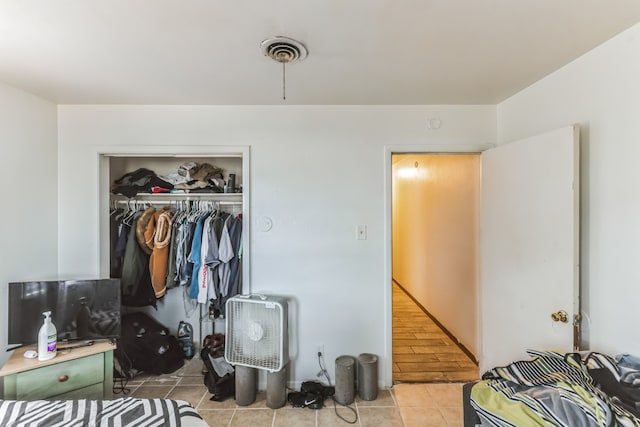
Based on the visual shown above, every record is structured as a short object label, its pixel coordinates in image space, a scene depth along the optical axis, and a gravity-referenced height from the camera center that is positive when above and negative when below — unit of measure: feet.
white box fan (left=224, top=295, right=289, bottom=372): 7.41 -2.95
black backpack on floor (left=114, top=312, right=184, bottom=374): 8.78 -3.94
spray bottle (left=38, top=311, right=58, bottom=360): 6.10 -2.57
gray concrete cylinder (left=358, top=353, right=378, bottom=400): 7.55 -4.14
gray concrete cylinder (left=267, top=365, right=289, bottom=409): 7.38 -4.30
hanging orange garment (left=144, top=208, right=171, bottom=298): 8.73 -1.00
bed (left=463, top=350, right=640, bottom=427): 3.35 -2.26
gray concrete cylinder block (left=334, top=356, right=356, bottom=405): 7.45 -4.17
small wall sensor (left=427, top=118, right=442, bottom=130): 8.03 +2.37
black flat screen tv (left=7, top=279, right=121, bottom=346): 6.48 -2.10
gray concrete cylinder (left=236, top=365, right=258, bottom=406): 7.52 -4.27
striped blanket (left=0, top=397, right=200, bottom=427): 4.18 -2.87
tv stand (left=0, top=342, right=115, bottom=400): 5.78 -3.23
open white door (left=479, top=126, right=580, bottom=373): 5.36 -0.68
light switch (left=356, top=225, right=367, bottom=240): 8.07 -0.50
